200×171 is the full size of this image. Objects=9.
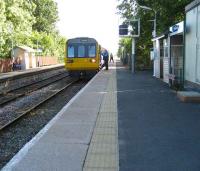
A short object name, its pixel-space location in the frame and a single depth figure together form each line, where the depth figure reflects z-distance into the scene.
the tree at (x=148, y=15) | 15.88
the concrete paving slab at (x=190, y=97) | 7.26
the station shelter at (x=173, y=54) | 9.78
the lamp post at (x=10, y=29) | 22.46
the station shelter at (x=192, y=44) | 8.40
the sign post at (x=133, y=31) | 18.51
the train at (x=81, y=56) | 16.15
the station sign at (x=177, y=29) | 9.62
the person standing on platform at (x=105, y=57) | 22.19
